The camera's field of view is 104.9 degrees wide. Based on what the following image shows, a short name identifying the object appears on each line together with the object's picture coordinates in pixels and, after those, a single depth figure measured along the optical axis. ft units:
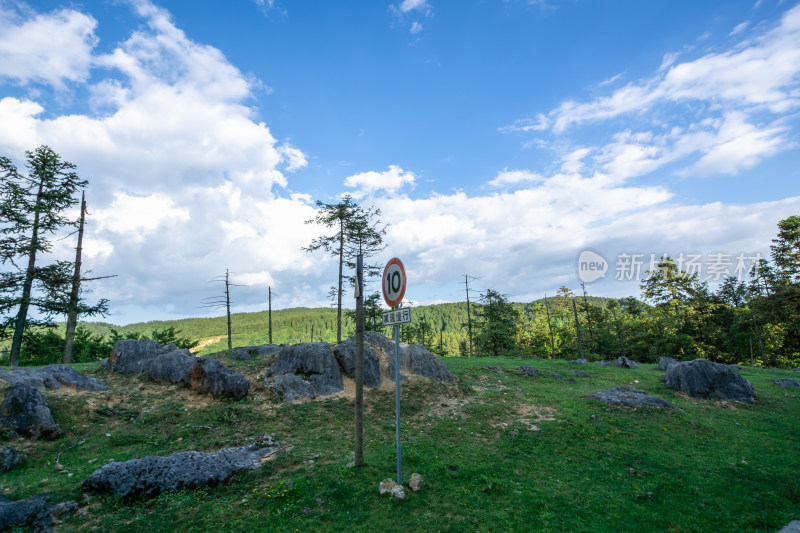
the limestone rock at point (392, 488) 23.32
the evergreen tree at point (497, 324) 162.61
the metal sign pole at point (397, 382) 23.26
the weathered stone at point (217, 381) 52.16
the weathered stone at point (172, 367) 56.65
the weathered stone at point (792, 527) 20.85
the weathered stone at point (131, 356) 61.72
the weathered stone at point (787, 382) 75.77
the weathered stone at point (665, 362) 96.51
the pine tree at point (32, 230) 68.80
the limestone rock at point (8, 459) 30.17
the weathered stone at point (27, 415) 36.42
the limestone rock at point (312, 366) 59.82
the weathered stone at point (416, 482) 24.61
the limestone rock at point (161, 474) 23.88
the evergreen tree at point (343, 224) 95.50
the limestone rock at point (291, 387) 54.85
